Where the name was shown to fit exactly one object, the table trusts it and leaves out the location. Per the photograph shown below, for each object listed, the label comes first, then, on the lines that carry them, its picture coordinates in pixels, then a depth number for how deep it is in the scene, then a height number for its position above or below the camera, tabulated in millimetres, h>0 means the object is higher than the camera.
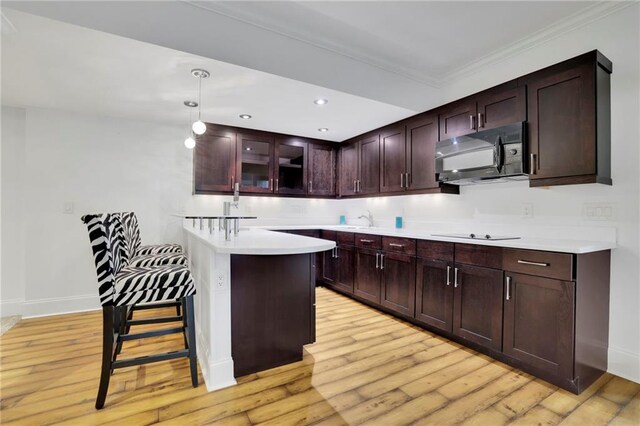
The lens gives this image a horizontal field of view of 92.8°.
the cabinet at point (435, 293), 2601 -734
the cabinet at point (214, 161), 3963 +673
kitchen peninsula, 1923 -638
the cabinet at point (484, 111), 2564 +925
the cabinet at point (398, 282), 2961 -718
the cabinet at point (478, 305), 2266 -731
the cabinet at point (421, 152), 3277 +668
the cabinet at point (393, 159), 3662 +655
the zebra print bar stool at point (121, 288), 1703 -455
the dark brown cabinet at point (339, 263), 3855 -688
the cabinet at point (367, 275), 3404 -739
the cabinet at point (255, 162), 4207 +702
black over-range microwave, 2477 +490
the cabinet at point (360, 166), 4109 +654
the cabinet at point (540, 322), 1904 -739
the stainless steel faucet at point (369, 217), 4523 -83
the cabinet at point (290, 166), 4477 +689
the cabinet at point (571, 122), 2105 +658
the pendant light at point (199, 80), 2465 +1135
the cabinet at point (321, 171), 4758 +648
